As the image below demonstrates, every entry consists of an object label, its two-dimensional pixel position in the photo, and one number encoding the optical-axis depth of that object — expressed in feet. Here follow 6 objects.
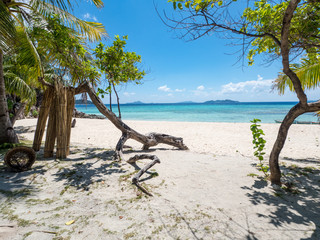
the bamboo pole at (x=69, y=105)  15.46
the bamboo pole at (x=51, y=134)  14.87
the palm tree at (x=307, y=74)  17.42
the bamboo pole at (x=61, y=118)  14.25
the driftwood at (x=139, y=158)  10.07
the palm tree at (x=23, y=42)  15.38
